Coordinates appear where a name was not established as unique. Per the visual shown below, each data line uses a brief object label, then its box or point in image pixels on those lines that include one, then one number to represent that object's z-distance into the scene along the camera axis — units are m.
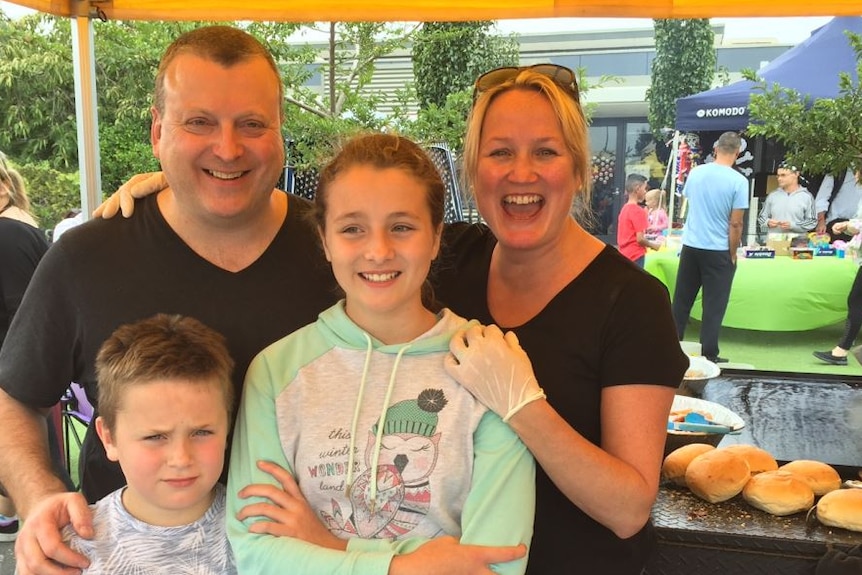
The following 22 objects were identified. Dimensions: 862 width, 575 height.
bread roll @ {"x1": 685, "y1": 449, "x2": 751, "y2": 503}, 1.88
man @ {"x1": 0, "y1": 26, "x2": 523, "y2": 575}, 1.55
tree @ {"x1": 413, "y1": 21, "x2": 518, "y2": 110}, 6.77
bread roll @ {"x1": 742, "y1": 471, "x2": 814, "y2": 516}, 1.82
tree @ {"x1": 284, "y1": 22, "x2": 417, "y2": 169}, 5.27
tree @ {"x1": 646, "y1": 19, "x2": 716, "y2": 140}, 8.68
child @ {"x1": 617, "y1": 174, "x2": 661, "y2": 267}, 7.22
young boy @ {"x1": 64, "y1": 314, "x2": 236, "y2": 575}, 1.32
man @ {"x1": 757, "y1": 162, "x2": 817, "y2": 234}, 7.59
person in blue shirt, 6.43
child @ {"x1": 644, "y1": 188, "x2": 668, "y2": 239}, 7.88
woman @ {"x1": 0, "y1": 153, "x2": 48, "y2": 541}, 3.43
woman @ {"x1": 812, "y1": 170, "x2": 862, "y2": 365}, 6.16
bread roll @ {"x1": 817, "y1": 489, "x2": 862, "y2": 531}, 1.75
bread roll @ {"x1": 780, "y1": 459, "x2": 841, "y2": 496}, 1.89
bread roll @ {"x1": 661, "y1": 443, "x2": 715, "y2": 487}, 2.02
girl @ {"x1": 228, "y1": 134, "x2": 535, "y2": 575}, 1.26
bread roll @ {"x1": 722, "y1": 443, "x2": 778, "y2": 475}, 1.97
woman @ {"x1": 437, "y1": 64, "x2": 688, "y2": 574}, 1.31
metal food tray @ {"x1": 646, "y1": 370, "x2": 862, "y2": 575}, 1.71
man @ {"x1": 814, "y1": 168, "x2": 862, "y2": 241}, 7.59
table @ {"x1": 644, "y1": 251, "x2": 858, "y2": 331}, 6.53
